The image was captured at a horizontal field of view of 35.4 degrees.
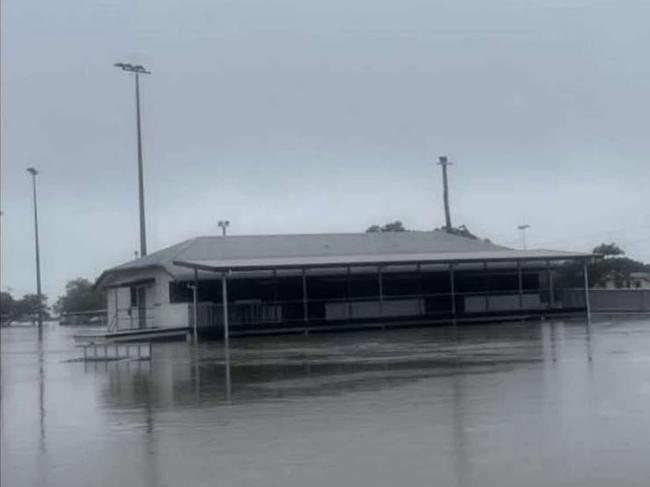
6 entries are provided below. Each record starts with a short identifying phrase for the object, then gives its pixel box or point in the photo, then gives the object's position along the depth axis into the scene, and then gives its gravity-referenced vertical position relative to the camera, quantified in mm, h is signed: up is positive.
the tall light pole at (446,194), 62366 +6479
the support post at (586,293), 42188 +28
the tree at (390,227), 81688 +6019
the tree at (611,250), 62906 +2640
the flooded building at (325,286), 40031 +747
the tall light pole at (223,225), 67562 +5554
